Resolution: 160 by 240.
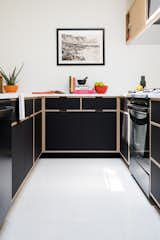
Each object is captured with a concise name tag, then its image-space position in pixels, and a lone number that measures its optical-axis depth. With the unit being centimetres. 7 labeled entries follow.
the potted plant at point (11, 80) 301
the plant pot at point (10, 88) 300
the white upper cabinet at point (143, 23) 221
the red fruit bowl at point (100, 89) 309
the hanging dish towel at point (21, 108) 171
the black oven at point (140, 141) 178
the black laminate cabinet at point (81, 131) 294
